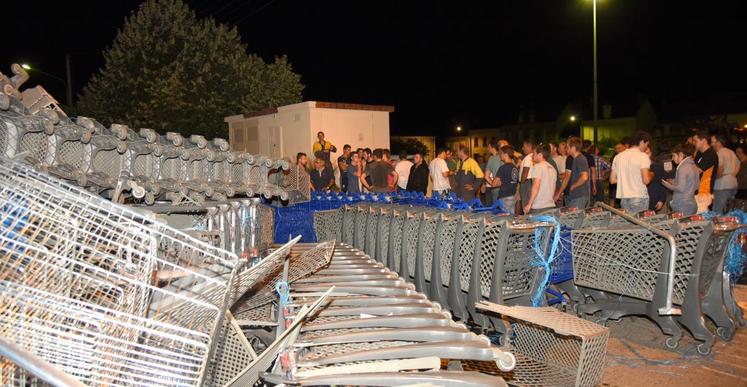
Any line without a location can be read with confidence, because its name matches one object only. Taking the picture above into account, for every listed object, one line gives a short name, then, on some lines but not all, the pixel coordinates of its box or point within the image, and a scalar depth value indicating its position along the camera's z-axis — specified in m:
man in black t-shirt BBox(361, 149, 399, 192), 11.65
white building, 15.54
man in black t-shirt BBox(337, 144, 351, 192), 13.25
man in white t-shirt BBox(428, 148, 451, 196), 10.95
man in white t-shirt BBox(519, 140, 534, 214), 9.21
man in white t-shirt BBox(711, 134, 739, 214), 9.43
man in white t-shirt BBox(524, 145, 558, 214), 8.18
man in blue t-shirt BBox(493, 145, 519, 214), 9.34
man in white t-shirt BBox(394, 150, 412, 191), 12.18
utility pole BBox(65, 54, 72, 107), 25.11
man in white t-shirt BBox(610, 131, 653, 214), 8.11
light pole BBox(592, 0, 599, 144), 19.19
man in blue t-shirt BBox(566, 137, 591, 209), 9.17
